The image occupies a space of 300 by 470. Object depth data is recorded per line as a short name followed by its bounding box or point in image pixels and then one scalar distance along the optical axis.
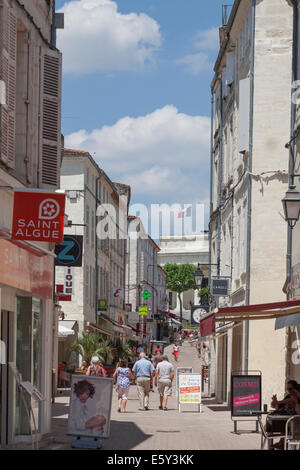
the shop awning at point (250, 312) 15.68
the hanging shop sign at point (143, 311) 65.75
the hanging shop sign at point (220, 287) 29.33
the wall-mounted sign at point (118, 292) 58.59
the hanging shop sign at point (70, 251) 23.30
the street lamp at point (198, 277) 36.84
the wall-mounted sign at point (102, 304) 48.75
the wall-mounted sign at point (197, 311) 37.69
